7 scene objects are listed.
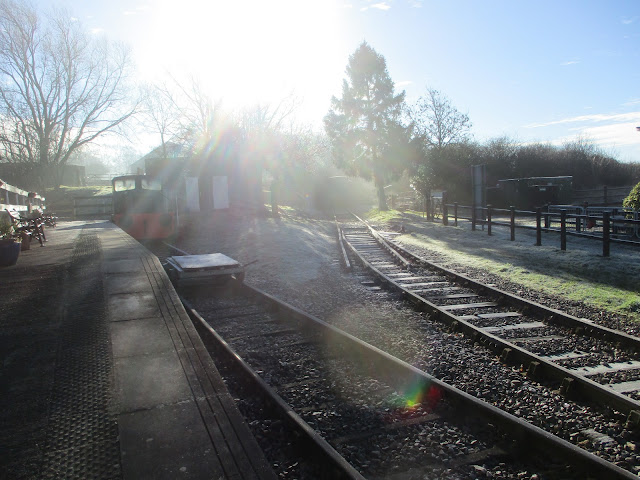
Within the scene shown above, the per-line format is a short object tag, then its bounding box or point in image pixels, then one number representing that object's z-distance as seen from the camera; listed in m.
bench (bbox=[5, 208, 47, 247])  12.02
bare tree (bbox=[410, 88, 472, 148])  36.09
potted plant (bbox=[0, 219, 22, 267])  9.23
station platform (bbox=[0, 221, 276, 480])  2.76
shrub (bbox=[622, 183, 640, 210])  15.19
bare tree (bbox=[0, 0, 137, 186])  39.31
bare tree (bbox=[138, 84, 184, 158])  41.03
